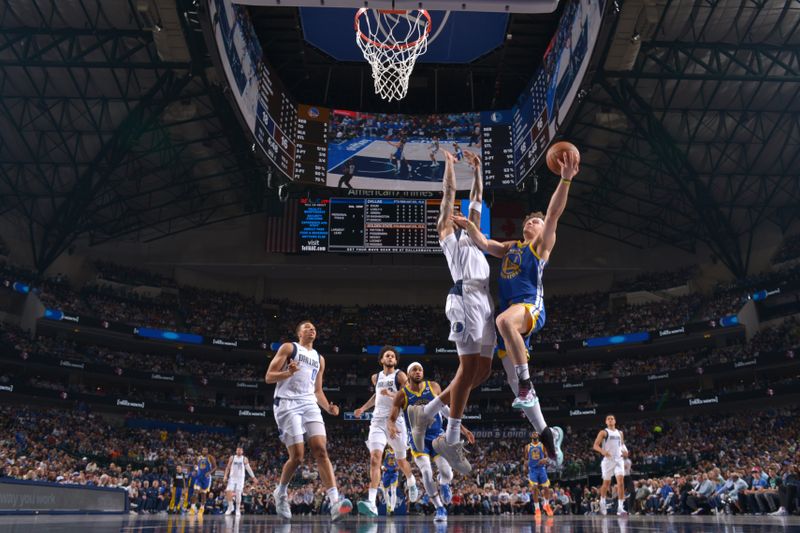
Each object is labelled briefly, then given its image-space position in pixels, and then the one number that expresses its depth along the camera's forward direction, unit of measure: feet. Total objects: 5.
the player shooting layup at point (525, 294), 21.65
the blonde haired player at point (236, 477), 60.70
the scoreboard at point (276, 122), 82.12
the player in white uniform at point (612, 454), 47.21
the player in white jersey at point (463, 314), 22.24
